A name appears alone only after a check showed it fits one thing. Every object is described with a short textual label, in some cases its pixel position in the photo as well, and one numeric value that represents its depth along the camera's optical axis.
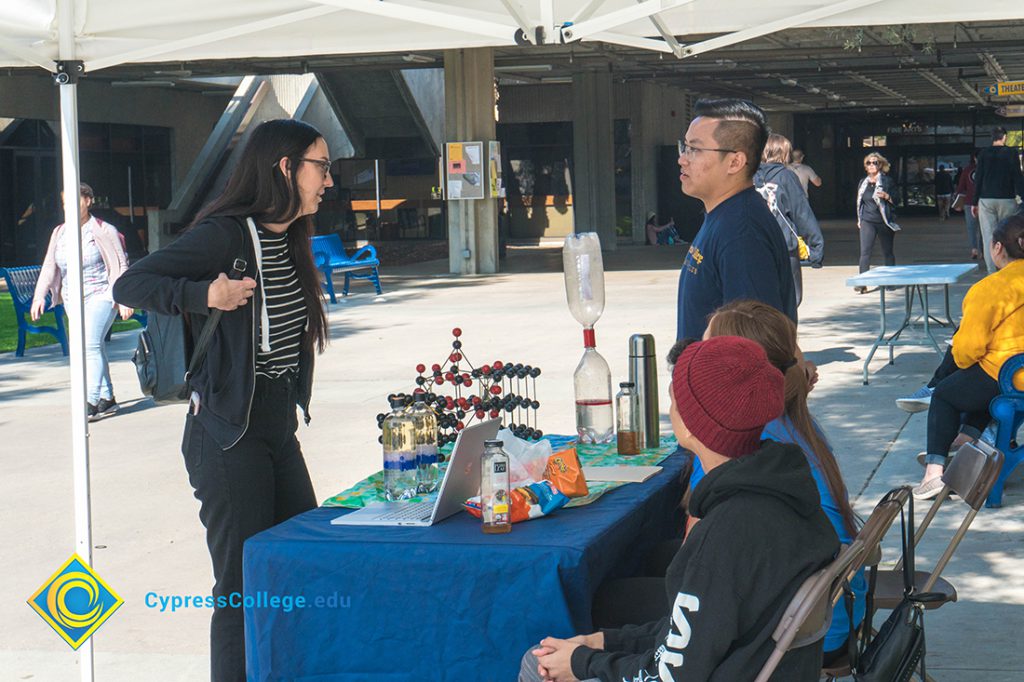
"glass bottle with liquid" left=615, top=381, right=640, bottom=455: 7.18
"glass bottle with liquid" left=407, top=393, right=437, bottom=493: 6.40
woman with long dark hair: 6.23
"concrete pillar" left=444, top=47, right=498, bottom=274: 38.05
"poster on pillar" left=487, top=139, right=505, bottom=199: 37.89
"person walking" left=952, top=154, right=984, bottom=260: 32.68
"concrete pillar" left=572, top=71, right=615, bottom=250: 50.70
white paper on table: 6.53
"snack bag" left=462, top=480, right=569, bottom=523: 5.73
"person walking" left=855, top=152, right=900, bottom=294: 27.58
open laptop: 5.73
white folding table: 16.45
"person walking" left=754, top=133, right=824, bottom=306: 18.17
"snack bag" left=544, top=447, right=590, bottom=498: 6.07
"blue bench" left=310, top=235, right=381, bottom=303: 31.18
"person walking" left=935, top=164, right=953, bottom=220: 75.82
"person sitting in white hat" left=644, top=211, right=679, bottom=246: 55.11
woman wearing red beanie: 4.31
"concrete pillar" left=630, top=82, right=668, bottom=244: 55.86
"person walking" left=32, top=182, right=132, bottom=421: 16.69
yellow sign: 42.67
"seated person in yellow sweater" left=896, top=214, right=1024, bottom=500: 10.53
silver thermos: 7.35
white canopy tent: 7.32
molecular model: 6.83
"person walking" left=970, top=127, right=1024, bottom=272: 28.76
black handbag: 5.06
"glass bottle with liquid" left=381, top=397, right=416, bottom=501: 6.28
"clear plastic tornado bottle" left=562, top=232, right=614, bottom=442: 7.48
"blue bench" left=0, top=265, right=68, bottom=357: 23.22
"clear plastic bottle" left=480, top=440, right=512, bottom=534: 5.51
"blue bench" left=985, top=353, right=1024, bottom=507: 10.59
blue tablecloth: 5.22
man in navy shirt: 6.70
